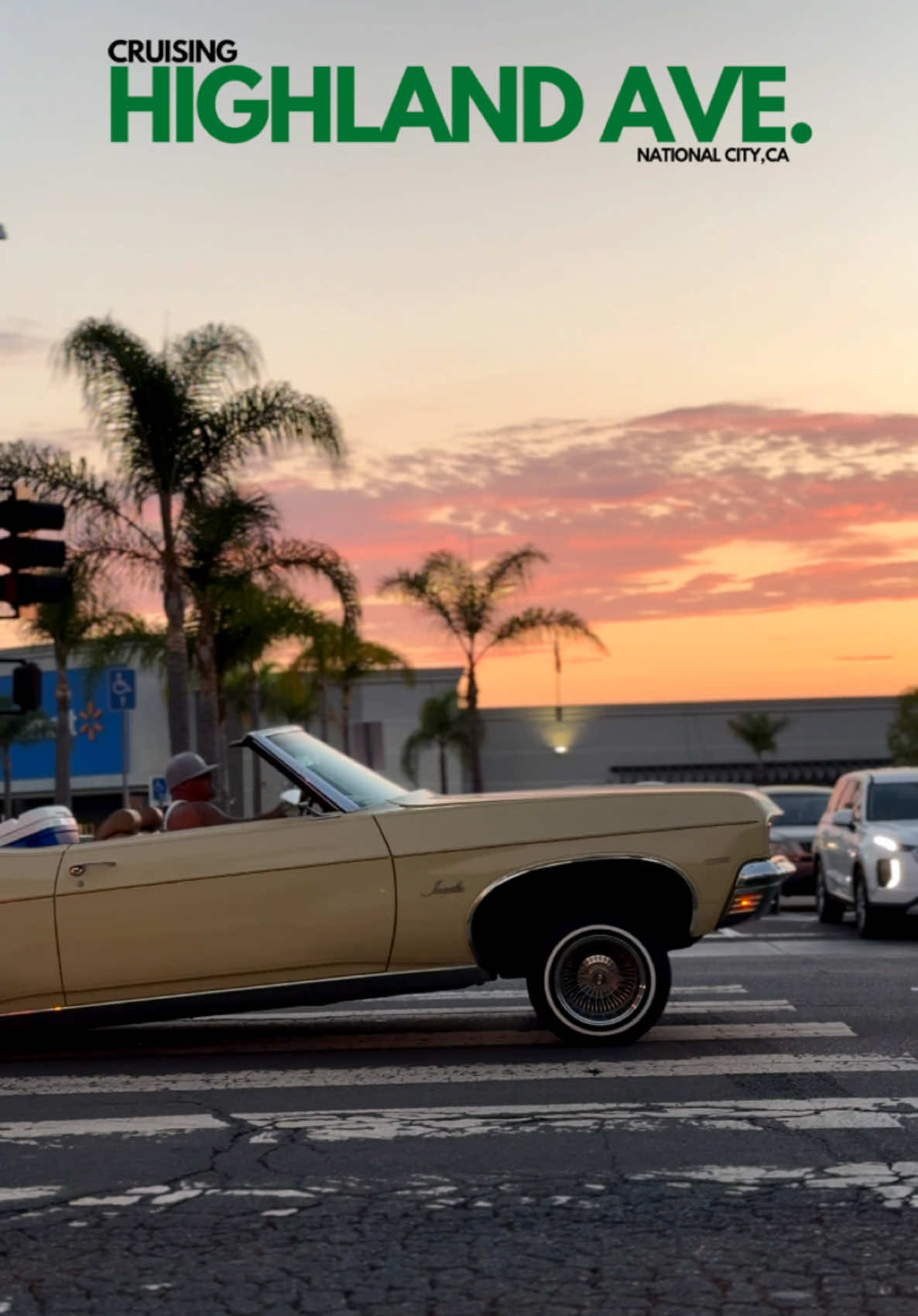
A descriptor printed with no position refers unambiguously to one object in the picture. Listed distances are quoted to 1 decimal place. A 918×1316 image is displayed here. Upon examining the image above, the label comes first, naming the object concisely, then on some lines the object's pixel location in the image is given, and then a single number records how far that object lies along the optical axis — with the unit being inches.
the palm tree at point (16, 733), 3184.1
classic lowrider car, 358.0
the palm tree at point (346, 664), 1920.5
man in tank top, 374.9
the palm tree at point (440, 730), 2571.4
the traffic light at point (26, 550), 686.5
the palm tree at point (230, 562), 1317.7
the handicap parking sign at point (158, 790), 1385.3
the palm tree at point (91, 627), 1286.9
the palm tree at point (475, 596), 1939.0
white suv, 681.0
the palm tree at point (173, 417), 1289.4
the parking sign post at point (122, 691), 1408.7
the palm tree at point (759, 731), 2748.5
